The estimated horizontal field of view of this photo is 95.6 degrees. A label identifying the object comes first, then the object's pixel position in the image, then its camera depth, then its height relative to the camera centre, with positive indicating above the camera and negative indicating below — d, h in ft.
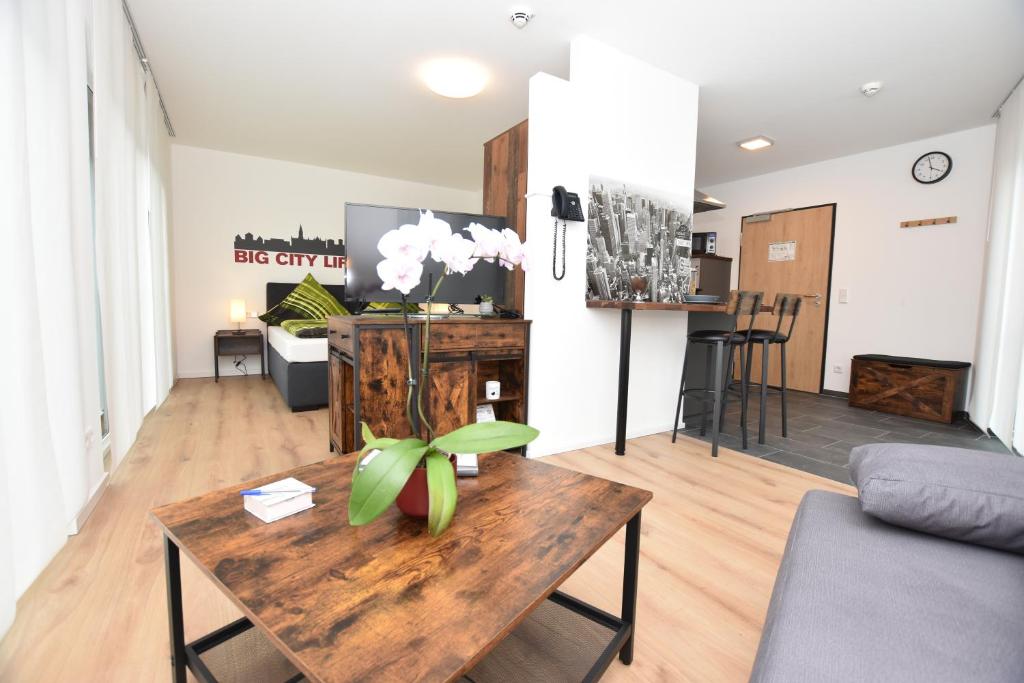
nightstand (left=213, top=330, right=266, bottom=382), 16.61 -1.63
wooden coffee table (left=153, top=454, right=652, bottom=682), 2.04 -1.50
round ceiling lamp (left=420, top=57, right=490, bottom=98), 10.34 +5.19
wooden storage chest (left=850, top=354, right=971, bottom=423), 12.66 -2.04
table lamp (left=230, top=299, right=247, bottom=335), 17.12 -0.41
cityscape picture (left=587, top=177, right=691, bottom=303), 9.62 +1.41
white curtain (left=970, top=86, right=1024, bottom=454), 9.87 +0.30
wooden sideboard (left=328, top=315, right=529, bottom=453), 7.50 -1.17
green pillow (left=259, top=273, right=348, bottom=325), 17.63 -0.14
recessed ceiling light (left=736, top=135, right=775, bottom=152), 14.56 +5.36
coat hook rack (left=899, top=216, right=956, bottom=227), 13.66 +2.80
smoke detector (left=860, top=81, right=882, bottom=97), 10.87 +5.35
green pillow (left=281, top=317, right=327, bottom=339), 13.20 -0.84
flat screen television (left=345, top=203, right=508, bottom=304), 8.19 +1.11
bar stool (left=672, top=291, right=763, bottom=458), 9.29 -0.62
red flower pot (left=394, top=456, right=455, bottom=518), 3.12 -1.31
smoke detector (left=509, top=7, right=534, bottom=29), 8.40 +5.29
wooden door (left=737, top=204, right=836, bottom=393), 16.55 +1.52
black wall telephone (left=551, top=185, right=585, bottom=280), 8.80 +1.90
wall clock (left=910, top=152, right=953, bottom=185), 13.73 +4.43
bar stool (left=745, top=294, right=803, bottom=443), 10.17 -0.53
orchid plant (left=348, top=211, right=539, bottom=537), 2.81 -0.96
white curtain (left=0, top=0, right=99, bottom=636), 4.32 +0.16
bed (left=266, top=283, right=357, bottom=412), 12.36 -1.93
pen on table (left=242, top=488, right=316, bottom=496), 3.25 -1.35
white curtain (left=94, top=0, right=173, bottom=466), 7.30 +1.26
